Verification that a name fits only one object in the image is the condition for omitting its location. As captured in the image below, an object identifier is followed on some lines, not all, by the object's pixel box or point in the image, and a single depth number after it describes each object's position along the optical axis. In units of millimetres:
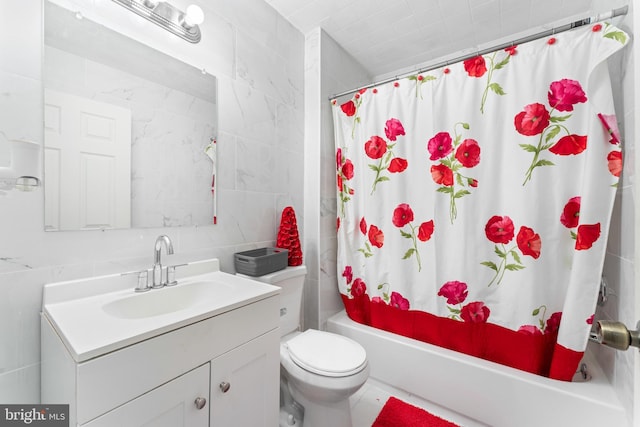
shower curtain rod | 1069
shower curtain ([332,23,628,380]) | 1146
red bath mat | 1370
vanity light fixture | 1066
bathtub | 1135
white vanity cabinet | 605
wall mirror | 892
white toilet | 1123
